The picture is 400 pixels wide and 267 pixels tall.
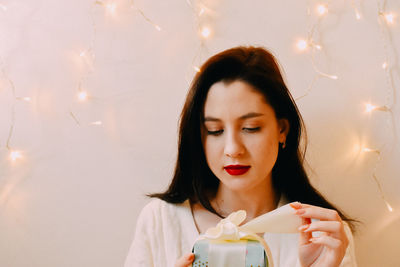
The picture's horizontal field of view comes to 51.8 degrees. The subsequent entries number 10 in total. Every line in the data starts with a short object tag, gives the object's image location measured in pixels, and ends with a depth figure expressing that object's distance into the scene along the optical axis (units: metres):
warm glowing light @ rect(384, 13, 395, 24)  1.36
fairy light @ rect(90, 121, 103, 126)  1.45
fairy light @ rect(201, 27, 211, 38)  1.41
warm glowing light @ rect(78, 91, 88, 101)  1.45
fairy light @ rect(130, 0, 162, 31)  1.43
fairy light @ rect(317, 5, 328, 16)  1.38
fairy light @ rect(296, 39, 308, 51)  1.39
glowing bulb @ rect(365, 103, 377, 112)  1.38
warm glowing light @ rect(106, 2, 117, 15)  1.44
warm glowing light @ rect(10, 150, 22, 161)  1.46
